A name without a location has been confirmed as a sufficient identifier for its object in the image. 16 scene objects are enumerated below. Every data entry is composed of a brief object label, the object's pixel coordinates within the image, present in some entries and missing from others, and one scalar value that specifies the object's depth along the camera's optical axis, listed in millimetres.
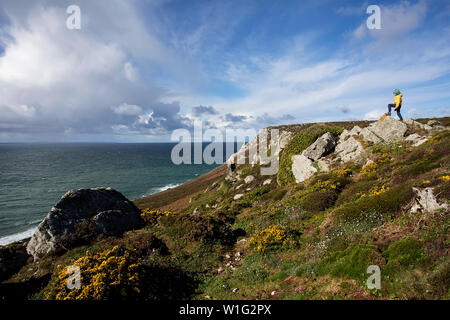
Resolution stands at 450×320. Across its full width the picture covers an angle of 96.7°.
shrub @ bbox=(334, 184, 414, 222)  10695
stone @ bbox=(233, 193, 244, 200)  33956
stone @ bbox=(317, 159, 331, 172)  25753
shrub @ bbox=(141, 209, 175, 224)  17047
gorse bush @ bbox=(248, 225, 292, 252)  12289
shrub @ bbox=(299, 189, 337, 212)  15657
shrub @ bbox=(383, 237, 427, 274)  6793
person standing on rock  23525
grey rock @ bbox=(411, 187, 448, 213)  9081
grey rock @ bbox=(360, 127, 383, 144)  25406
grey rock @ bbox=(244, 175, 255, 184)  42438
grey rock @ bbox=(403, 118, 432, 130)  25494
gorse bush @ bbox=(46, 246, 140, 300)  8008
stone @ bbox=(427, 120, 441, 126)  34347
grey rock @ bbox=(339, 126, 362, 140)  30062
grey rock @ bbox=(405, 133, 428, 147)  20586
